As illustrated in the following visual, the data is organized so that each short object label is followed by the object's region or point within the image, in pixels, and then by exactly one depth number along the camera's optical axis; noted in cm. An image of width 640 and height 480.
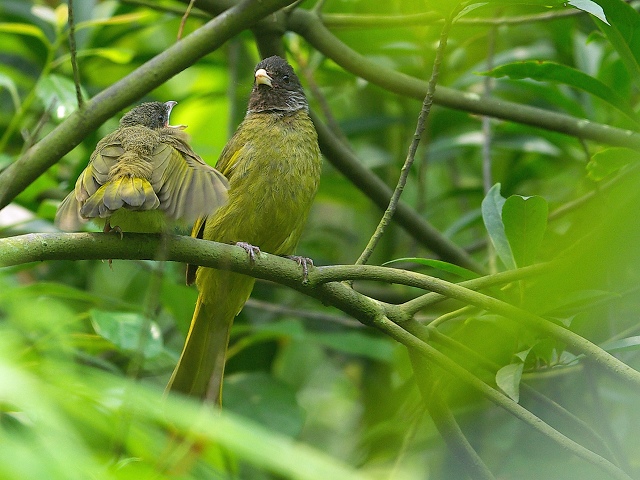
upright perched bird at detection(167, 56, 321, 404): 681
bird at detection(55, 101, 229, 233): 471
